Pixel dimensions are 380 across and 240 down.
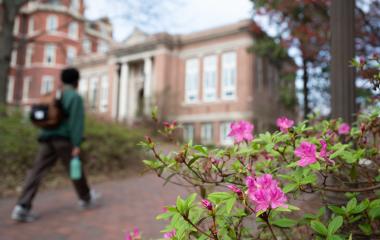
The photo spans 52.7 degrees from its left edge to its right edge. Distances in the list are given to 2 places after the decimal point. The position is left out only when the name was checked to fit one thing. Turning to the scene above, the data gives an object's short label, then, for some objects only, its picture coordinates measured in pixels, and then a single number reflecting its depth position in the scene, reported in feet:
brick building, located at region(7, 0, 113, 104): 122.83
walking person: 14.71
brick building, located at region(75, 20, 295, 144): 74.74
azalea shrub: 4.10
